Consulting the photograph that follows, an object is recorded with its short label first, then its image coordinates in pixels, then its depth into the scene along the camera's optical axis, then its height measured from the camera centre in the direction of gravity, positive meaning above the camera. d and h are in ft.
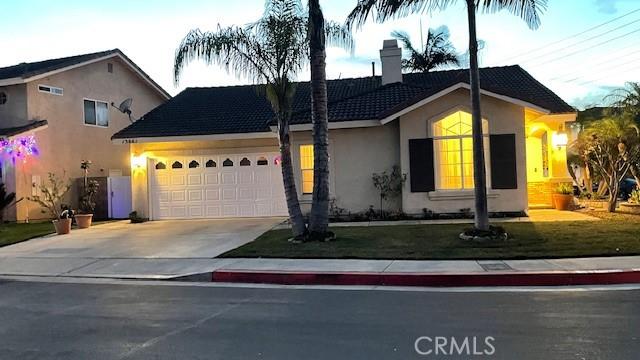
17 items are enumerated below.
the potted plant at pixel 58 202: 55.47 -1.52
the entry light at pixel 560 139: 58.70 +3.44
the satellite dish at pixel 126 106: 78.33 +11.15
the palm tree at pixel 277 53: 41.93 +9.77
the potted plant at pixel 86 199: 60.70 -1.28
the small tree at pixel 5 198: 65.87 -0.81
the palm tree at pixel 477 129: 38.52 +3.14
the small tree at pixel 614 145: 52.75 +2.40
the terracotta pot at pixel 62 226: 55.26 -3.55
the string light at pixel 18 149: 65.21 +4.87
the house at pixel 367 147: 53.47 +3.44
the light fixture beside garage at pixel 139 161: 66.39 +2.96
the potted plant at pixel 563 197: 57.00 -2.48
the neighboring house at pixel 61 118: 67.87 +9.30
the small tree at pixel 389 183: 55.77 -0.47
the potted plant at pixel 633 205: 51.78 -3.21
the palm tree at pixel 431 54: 126.31 +27.24
